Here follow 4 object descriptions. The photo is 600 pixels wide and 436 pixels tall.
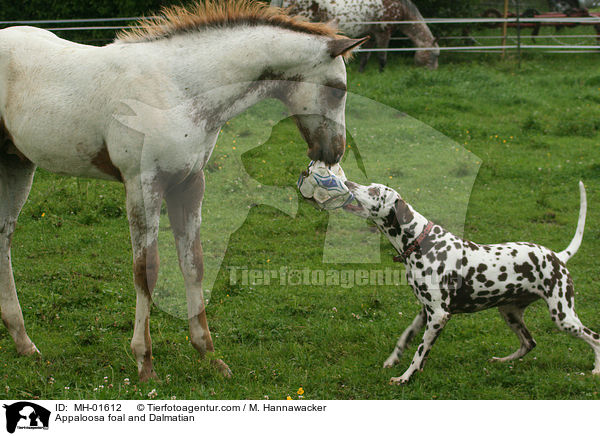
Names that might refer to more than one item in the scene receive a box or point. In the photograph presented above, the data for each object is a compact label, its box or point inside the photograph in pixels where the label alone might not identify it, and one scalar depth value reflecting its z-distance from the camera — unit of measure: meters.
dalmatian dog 5.14
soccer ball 5.06
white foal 4.65
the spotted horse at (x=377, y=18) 15.85
